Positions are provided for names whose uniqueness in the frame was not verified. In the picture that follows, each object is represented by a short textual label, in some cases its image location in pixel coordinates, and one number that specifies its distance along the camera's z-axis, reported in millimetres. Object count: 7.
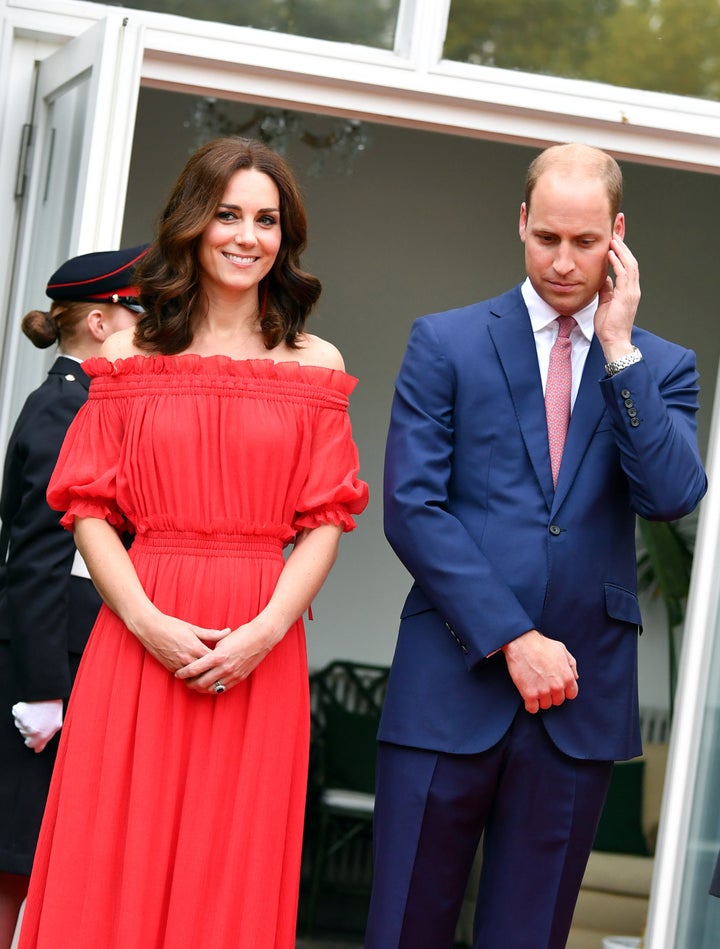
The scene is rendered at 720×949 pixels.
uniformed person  5820
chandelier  13594
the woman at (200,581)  4598
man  4707
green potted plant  12602
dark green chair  11766
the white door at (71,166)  6703
